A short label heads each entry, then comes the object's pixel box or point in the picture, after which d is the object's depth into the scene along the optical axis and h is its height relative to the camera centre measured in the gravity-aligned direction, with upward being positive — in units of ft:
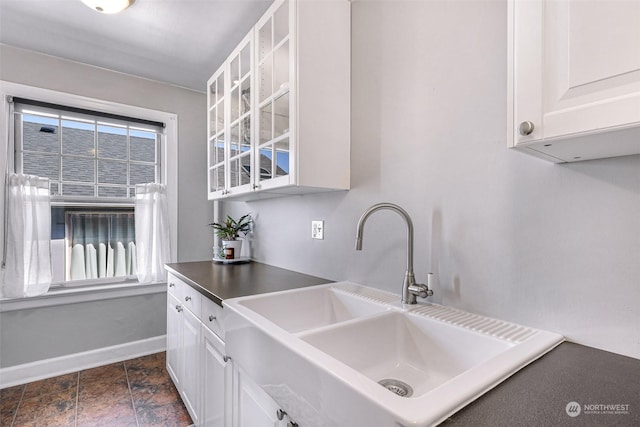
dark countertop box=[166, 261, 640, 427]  1.74 -1.19
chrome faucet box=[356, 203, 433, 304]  3.68 -0.73
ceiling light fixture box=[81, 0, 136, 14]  5.33 +3.61
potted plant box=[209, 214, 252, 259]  7.57 -0.65
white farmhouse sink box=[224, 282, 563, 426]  1.87 -1.25
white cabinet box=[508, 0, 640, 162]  1.78 +0.86
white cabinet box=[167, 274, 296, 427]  3.35 -2.24
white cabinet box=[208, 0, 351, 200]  4.60 +1.81
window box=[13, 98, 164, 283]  7.53 +0.98
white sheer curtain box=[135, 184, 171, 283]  8.55 -0.64
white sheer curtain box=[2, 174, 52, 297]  6.93 -0.63
